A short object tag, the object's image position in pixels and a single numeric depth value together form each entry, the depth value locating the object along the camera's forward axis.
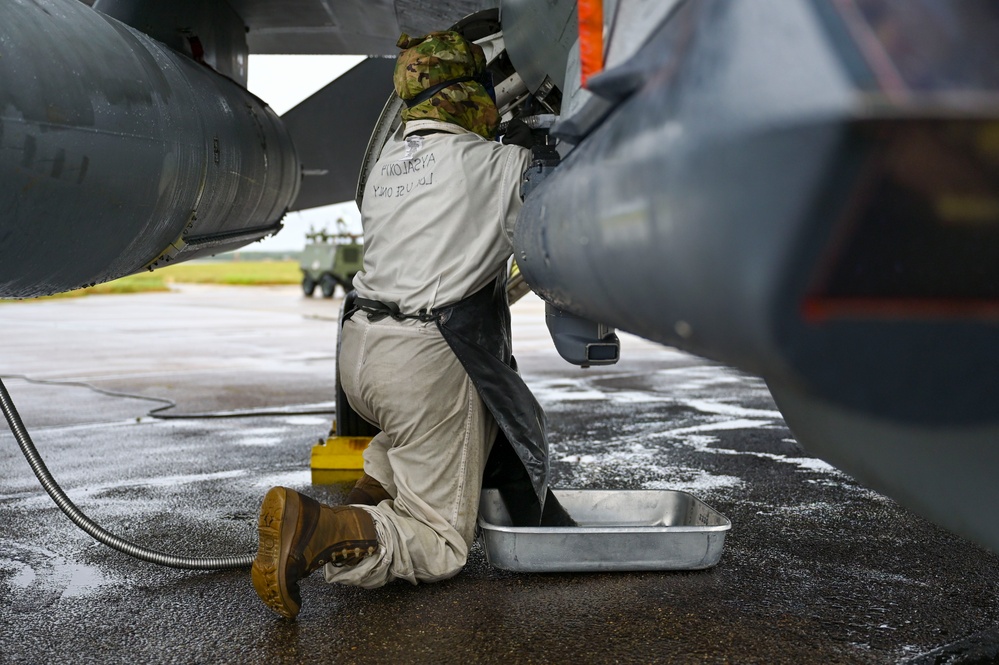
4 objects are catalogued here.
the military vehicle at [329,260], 24.39
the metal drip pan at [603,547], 2.48
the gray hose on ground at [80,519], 2.48
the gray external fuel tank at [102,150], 1.97
